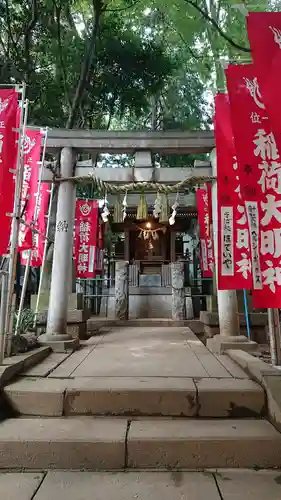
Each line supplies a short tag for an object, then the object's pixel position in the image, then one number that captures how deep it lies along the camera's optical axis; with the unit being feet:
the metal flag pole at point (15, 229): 13.55
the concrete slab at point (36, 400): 10.43
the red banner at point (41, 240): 21.02
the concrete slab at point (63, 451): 8.36
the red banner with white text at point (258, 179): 11.07
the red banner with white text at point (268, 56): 9.55
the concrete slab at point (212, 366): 12.66
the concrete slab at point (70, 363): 12.88
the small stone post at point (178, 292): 35.93
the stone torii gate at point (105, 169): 21.39
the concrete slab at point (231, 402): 10.26
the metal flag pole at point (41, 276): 21.67
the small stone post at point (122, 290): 35.53
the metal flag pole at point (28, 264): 16.65
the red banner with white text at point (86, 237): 30.71
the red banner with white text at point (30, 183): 17.34
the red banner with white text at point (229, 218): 16.24
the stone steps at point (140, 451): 8.37
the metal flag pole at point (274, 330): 12.90
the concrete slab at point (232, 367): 12.53
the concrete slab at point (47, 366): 12.72
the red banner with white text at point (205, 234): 28.68
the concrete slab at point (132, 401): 10.32
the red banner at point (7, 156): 13.05
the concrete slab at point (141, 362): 12.89
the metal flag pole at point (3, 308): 12.00
